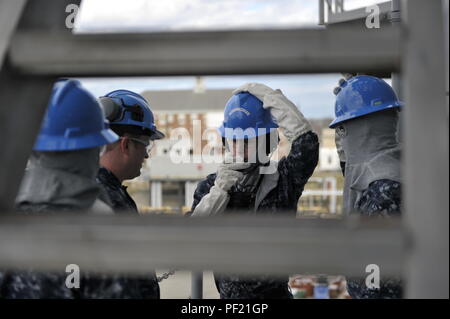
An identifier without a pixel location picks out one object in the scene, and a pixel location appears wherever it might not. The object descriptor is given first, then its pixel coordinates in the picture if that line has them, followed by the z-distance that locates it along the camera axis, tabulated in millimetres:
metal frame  761
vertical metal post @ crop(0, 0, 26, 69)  888
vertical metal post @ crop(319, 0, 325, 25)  3752
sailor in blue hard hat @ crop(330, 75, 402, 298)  2326
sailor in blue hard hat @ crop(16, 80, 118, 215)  1508
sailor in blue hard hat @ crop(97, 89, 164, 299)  2292
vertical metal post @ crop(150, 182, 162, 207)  24528
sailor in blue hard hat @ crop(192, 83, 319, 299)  3118
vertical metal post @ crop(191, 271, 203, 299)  3424
